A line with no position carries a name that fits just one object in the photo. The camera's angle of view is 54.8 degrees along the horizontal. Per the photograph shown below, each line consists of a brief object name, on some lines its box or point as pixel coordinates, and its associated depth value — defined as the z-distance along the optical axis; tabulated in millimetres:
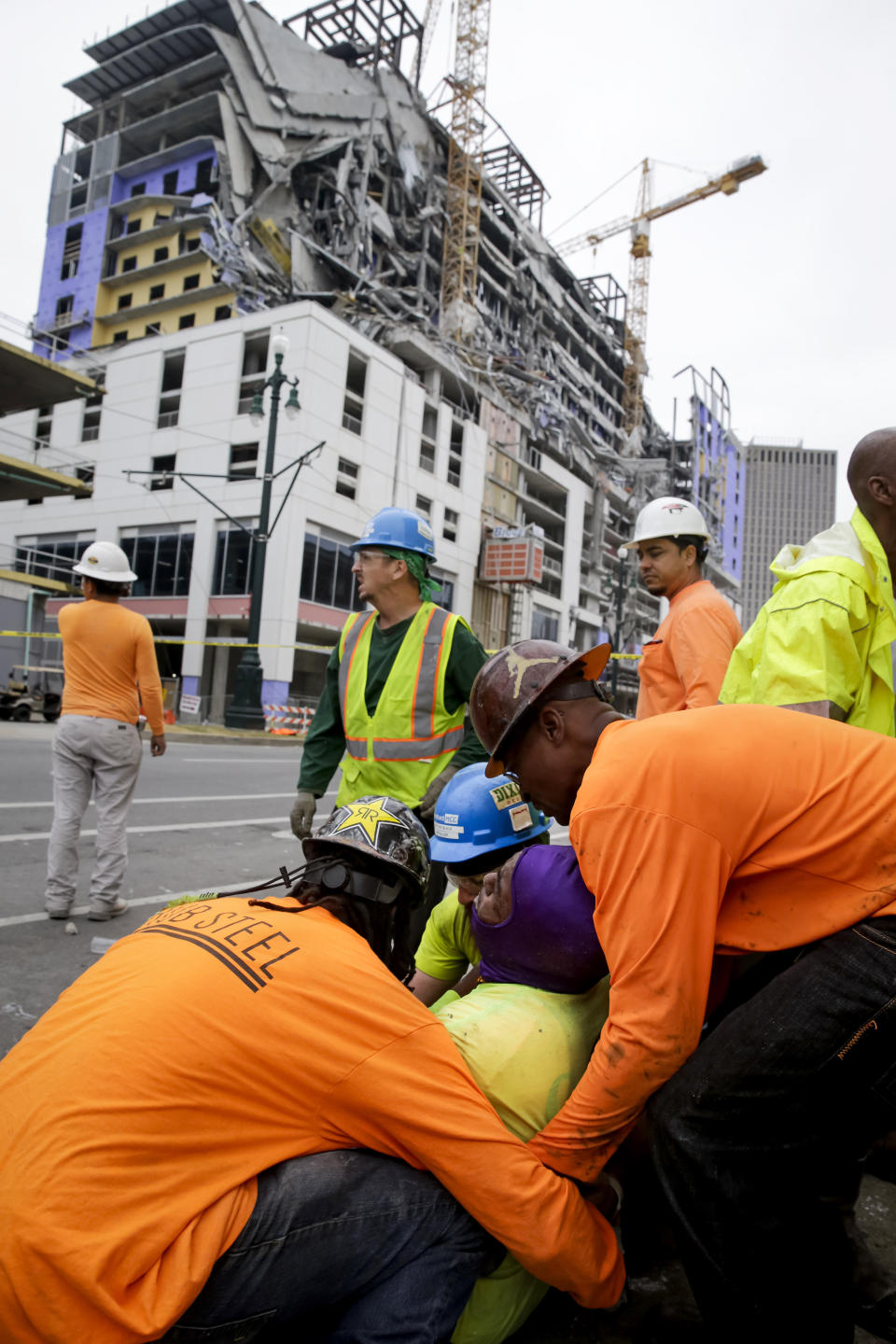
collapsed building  42906
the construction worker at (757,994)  1546
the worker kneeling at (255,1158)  1327
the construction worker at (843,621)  2160
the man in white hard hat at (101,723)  4539
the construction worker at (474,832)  2480
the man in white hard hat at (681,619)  3168
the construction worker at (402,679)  3391
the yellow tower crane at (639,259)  88938
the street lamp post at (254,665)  20234
